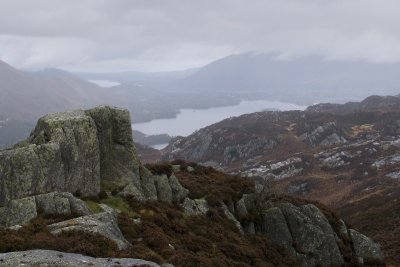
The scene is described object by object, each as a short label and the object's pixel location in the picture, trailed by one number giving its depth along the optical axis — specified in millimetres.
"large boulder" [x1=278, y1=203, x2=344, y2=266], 34969
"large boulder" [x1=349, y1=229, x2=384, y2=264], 37312
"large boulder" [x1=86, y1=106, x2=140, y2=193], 33678
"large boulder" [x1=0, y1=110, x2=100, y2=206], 27453
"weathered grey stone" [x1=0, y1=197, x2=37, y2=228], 23828
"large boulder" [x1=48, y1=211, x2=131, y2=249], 20906
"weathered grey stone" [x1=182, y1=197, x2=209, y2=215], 33953
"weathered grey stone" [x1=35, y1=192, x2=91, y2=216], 24578
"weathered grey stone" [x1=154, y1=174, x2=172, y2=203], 34969
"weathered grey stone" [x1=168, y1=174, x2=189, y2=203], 35688
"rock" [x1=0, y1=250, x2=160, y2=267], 16344
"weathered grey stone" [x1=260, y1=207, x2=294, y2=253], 35062
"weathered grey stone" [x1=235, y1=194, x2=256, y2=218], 37094
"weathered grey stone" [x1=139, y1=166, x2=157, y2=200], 34216
